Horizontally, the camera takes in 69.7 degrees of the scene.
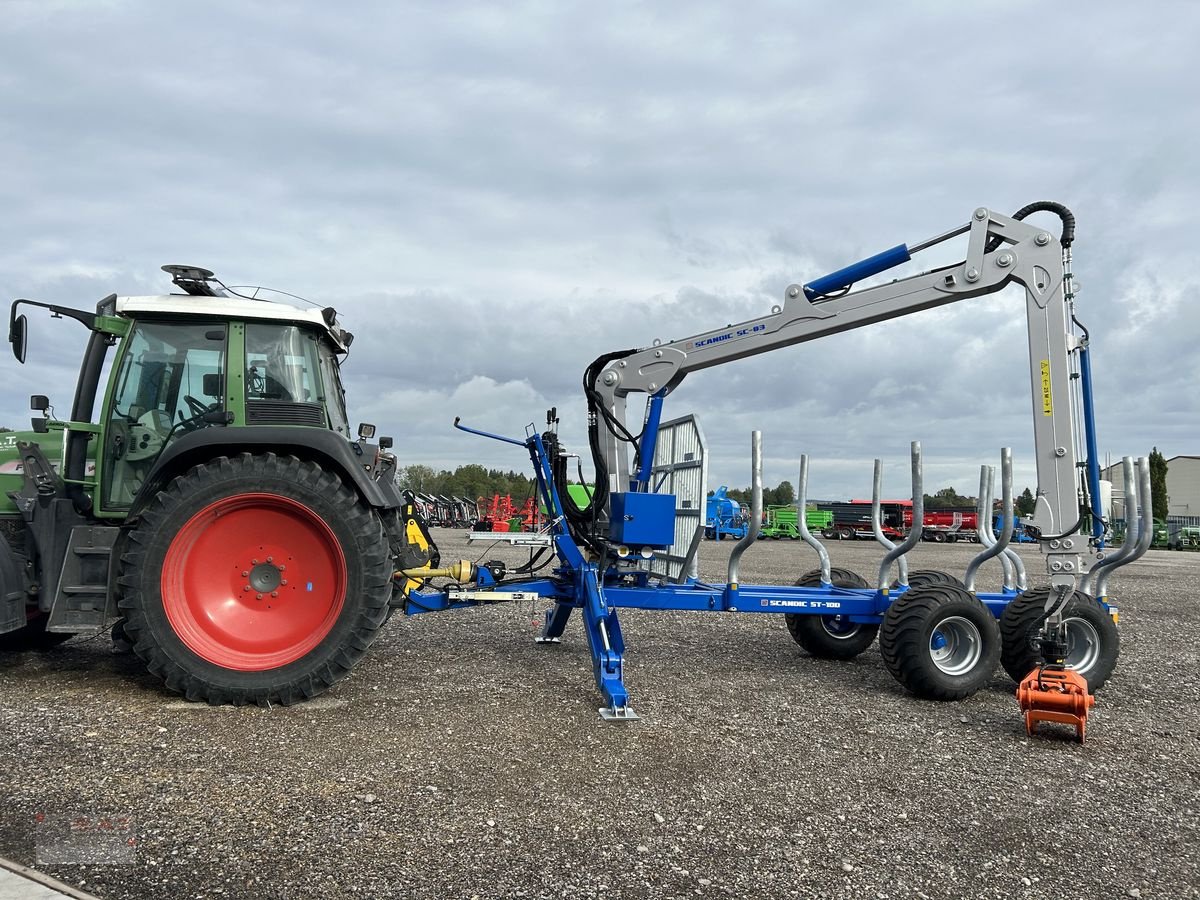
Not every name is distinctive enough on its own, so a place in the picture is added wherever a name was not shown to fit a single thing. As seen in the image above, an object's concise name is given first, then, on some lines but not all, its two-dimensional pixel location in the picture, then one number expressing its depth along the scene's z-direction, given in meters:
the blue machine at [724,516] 26.56
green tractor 5.36
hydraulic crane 6.22
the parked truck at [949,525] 48.30
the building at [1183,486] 69.94
